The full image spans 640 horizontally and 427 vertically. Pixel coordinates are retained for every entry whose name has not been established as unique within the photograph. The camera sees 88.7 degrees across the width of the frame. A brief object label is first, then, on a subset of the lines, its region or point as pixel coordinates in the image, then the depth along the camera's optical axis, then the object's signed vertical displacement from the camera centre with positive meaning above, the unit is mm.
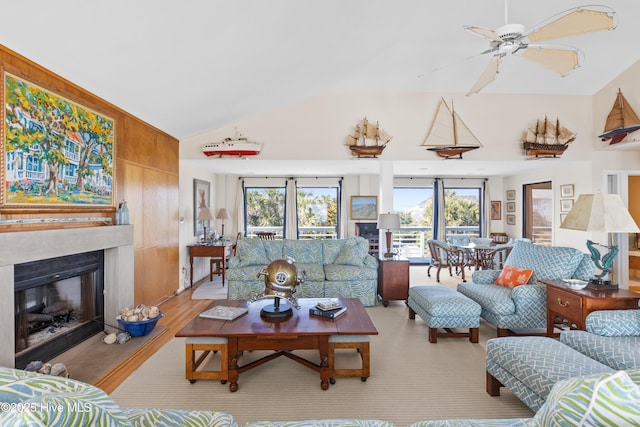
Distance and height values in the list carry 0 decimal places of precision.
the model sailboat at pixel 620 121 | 4574 +1316
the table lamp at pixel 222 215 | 6836 -25
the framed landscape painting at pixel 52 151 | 2257 +513
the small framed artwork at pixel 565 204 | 5799 +160
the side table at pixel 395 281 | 4625 -955
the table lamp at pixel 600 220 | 2586 -53
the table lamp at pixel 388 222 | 4844 -125
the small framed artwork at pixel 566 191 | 5802 +414
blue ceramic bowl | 3230 -1121
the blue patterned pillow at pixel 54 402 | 704 -502
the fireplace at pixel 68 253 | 2141 -323
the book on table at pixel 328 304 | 2781 -796
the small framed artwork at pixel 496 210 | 8367 +90
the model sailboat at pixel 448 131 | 5258 +1328
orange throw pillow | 3576 -712
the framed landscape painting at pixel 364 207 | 8250 +167
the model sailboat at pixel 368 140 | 5165 +1169
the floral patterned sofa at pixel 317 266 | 4391 -750
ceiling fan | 2119 +1269
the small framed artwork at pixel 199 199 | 6031 +292
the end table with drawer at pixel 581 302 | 2502 -697
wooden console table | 5465 -635
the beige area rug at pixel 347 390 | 2139 -1289
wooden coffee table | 2377 -862
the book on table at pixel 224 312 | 2653 -826
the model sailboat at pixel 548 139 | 5148 +1181
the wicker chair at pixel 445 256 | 6191 -824
